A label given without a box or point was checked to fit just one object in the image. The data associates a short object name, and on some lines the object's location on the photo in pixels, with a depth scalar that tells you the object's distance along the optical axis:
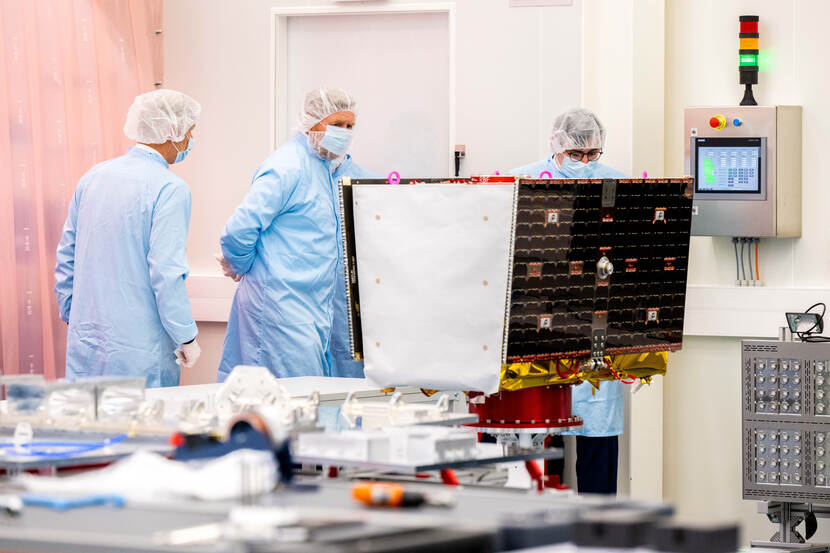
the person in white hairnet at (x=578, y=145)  8.73
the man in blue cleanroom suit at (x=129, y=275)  7.89
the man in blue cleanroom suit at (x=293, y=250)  8.55
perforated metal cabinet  8.15
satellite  5.22
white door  10.35
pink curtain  8.23
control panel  9.08
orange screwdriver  3.38
